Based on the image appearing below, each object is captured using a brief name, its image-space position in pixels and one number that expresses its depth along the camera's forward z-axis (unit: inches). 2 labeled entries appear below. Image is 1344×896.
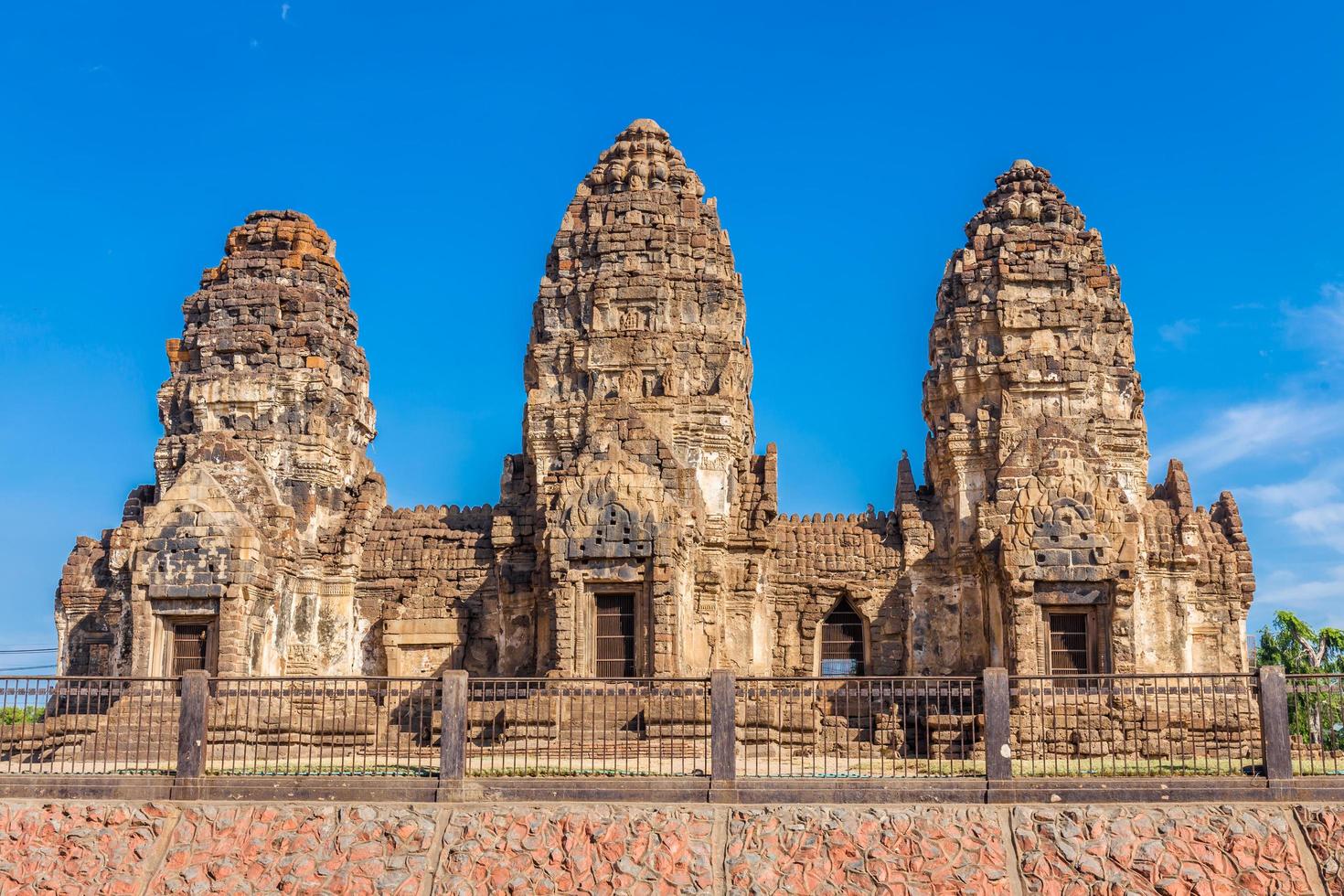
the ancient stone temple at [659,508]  956.0
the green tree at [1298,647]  1502.2
